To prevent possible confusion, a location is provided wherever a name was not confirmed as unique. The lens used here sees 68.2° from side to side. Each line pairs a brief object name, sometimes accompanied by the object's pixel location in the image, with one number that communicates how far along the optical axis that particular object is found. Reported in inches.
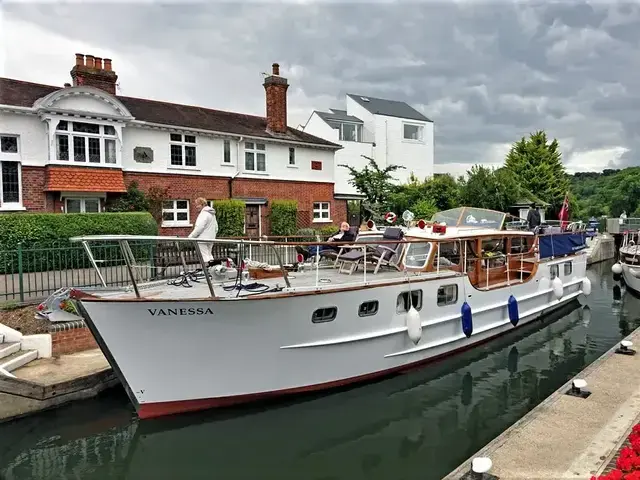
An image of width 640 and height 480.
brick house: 737.0
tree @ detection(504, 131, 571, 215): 1779.0
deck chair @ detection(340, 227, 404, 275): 422.0
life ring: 481.9
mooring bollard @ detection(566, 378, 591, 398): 298.6
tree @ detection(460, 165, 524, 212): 1316.4
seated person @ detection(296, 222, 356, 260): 449.1
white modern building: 1488.7
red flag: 707.4
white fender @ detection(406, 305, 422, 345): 387.5
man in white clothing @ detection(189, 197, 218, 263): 363.6
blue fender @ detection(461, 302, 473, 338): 438.9
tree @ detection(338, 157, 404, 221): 1151.0
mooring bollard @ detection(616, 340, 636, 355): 386.0
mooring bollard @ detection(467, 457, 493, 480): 203.6
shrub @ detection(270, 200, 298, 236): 1011.3
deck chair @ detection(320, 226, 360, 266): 456.4
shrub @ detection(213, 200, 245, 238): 902.4
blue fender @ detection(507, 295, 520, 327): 506.0
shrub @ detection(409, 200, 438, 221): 1195.6
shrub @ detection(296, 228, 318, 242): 1022.4
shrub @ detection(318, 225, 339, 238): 1064.0
